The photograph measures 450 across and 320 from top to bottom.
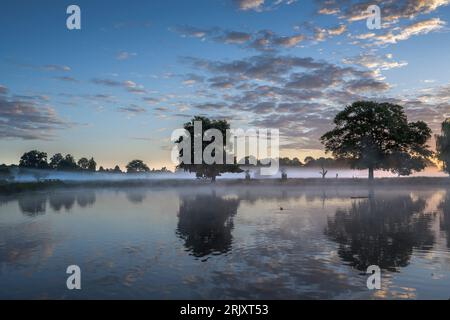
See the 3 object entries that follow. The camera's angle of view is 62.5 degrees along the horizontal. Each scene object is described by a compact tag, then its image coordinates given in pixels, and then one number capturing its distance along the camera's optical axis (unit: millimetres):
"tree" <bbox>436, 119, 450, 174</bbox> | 91250
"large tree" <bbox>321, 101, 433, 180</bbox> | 83812
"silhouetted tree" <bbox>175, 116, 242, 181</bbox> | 90688
